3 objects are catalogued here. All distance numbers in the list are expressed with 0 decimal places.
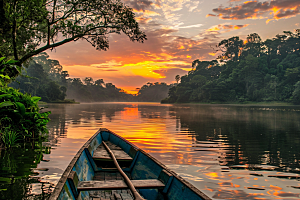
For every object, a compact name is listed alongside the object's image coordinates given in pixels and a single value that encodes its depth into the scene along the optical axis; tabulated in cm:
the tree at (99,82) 18200
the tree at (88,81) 17575
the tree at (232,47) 10119
